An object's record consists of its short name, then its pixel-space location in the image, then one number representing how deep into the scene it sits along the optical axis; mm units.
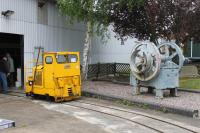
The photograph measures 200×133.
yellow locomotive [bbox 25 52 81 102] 8111
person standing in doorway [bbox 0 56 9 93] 9662
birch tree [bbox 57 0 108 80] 10962
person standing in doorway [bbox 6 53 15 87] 10361
